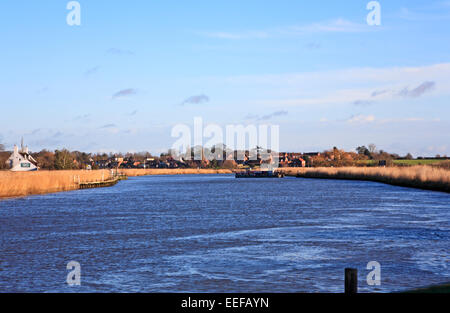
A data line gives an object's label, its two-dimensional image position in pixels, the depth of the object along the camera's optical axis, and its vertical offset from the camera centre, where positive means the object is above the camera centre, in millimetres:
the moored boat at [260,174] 166125 -2951
